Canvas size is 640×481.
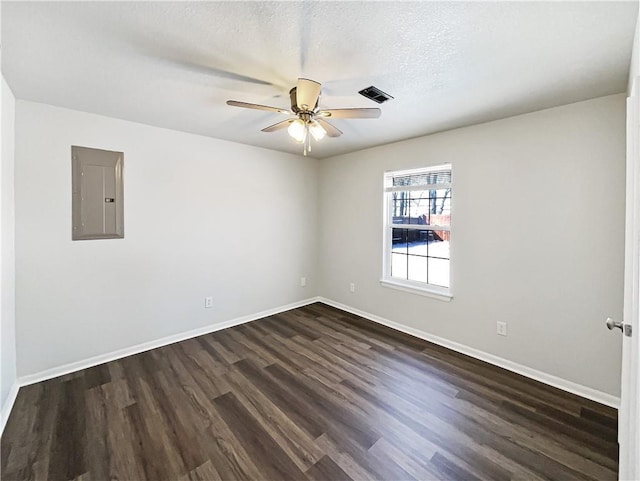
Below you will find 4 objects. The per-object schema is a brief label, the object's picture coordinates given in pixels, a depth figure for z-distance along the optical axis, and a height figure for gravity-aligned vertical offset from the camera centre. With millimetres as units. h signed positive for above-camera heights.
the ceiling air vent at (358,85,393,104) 2036 +1099
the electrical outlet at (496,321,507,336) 2627 -861
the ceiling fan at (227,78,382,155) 1709 +870
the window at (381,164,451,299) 3188 +97
